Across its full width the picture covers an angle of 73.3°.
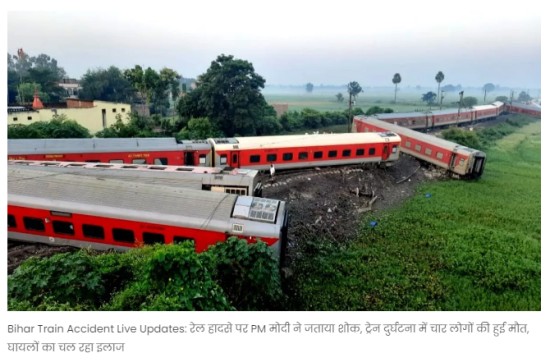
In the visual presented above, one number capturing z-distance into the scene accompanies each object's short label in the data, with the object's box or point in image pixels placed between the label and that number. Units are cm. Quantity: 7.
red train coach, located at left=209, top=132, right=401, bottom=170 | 2017
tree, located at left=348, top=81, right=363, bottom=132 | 7804
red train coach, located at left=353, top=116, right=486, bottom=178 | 2438
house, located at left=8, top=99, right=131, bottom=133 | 2925
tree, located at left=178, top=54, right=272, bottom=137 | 3272
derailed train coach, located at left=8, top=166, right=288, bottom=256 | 1096
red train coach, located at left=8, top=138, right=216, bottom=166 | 1744
